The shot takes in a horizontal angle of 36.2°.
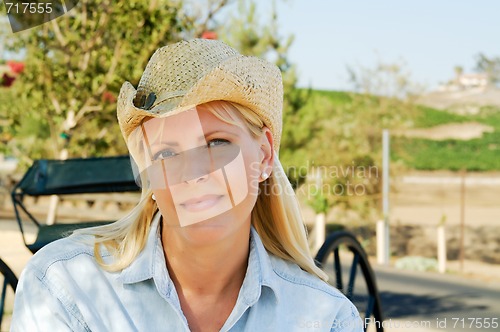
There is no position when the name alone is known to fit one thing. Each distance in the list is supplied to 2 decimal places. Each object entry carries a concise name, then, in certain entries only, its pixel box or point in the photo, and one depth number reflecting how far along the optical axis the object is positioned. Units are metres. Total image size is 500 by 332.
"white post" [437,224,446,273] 9.41
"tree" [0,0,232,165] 6.01
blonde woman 1.42
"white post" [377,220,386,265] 9.95
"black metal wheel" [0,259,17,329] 2.39
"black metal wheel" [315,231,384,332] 2.83
